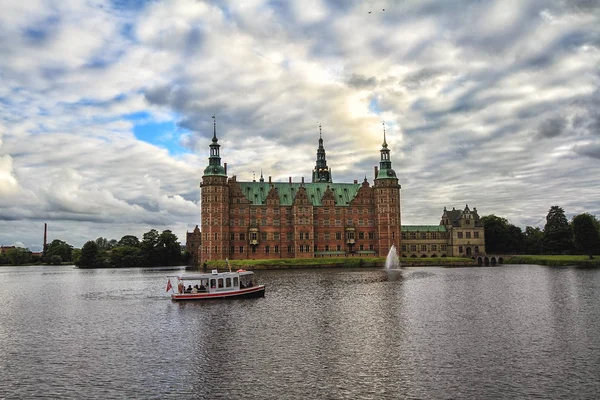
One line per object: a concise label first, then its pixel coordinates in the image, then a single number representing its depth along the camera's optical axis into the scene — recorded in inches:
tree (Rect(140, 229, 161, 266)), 5851.4
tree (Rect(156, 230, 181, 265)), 5856.3
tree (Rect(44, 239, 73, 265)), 7504.9
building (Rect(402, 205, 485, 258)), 5128.0
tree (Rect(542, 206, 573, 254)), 4601.4
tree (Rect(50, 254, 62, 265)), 7234.3
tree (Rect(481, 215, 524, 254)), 5378.9
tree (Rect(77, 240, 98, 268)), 6003.9
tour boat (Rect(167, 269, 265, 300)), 1979.6
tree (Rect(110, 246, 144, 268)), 5984.3
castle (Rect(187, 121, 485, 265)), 4442.4
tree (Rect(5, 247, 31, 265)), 7608.3
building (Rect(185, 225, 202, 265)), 5821.9
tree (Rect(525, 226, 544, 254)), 5053.6
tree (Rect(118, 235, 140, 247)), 7066.9
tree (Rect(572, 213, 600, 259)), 4057.6
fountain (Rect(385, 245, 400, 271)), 4059.3
